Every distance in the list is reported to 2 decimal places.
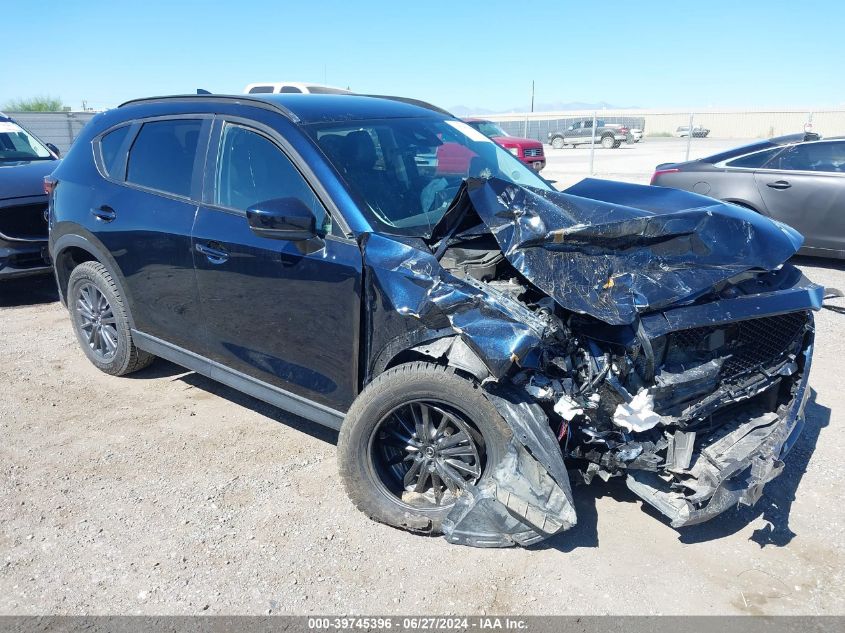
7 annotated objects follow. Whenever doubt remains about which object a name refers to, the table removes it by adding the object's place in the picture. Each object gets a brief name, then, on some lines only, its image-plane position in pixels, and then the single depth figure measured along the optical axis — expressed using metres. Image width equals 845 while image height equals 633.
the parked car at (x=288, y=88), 13.78
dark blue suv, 2.89
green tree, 36.25
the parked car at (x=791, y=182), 7.57
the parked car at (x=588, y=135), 37.03
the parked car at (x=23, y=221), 6.94
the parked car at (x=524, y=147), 16.10
